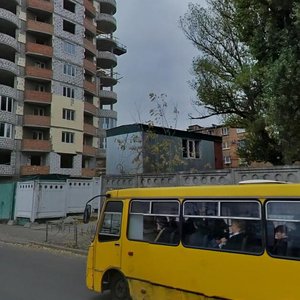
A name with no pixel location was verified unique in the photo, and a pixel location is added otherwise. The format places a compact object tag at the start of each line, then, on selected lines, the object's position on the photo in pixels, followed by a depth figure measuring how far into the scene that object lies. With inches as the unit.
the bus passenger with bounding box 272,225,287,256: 153.3
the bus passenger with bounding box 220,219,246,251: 166.5
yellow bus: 154.1
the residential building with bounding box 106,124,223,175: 612.6
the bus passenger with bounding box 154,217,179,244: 192.4
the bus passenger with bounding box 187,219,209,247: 179.9
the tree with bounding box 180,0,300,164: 368.0
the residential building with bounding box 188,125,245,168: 1971.4
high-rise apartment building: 1263.5
